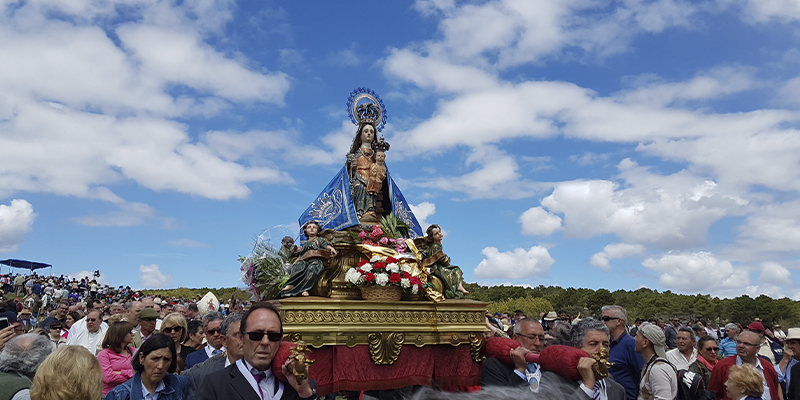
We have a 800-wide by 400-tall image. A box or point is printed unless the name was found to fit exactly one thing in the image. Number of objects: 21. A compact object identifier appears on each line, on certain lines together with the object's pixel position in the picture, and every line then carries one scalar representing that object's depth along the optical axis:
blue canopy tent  48.31
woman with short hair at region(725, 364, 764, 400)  4.83
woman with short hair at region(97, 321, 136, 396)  4.72
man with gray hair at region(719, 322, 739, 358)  10.49
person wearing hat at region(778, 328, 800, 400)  6.43
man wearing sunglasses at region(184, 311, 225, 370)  5.91
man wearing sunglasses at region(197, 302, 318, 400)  3.12
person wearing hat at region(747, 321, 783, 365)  11.30
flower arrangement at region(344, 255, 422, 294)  7.33
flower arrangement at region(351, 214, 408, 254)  8.48
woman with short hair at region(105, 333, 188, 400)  3.92
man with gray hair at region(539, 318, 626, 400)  2.04
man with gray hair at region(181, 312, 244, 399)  4.27
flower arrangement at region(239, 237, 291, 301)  9.28
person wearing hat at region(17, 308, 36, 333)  13.32
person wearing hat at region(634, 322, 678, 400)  5.06
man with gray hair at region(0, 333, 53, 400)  3.75
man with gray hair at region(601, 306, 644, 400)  5.78
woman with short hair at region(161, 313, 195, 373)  5.61
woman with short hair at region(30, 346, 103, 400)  2.96
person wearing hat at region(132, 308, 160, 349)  6.54
